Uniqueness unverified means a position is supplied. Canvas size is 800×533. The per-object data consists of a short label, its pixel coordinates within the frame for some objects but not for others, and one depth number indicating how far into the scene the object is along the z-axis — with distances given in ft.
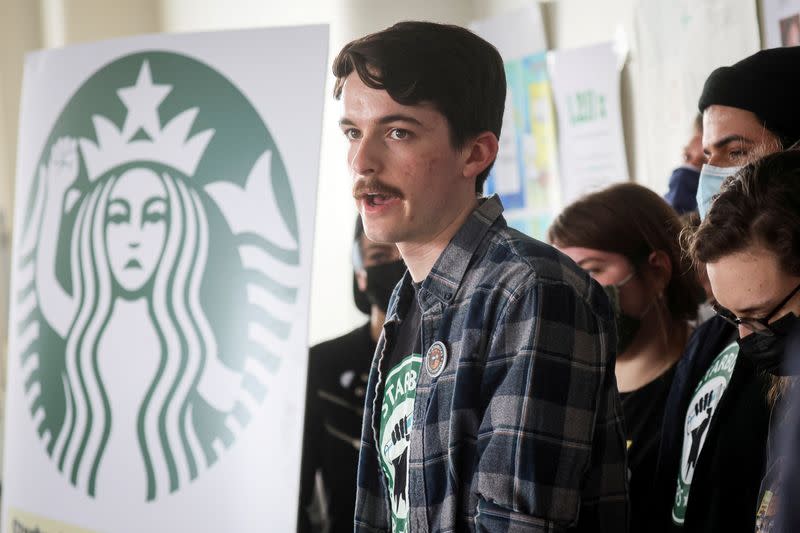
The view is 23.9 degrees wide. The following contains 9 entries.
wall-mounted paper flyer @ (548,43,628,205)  12.60
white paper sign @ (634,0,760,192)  9.96
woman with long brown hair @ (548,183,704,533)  8.22
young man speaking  6.29
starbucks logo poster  8.75
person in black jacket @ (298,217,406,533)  9.81
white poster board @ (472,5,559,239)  13.92
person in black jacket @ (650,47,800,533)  6.78
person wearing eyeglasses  6.50
